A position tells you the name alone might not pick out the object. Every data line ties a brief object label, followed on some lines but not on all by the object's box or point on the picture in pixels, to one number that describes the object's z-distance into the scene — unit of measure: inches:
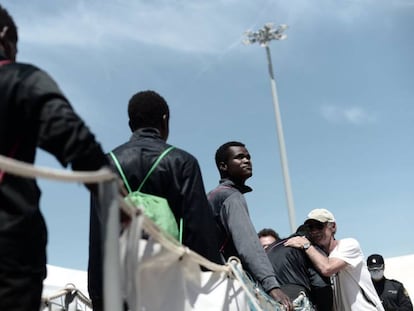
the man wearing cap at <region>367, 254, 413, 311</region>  315.9
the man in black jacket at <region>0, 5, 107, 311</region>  78.5
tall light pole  926.4
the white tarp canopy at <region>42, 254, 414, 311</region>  174.1
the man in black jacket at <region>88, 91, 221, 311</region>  118.7
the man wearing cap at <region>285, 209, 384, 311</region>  177.2
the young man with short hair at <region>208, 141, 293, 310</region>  139.3
